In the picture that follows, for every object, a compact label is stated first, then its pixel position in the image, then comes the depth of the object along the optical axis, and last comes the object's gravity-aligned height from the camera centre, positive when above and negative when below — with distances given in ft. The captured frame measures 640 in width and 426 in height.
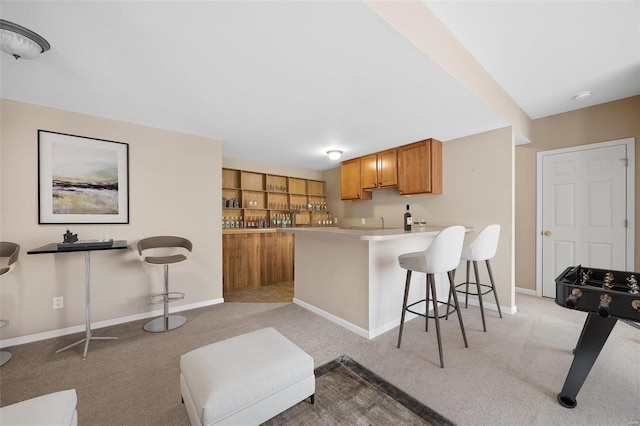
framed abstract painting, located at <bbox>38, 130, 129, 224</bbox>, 8.56 +1.19
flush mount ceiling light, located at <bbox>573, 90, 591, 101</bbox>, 9.63 +4.53
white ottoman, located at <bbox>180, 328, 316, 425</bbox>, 4.07 -2.92
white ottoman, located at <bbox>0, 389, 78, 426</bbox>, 3.15 -2.61
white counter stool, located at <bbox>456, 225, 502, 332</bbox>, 9.06 -1.31
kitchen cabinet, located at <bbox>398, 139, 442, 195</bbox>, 12.19 +2.21
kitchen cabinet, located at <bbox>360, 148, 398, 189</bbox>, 13.91 +2.45
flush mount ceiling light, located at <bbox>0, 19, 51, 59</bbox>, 4.99 +3.54
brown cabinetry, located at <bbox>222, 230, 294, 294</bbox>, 14.26 -2.84
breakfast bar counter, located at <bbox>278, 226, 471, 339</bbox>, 8.62 -2.51
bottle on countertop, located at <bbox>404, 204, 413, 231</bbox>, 10.24 -0.41
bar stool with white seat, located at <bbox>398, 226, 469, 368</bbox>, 7.10 -1.37
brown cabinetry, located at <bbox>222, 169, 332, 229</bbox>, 16.11 +0.82
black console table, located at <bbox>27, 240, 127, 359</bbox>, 7.21 -1.04
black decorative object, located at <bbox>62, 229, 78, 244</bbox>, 7.82 -0.78
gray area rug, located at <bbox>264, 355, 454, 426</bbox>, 4.99 -4.12
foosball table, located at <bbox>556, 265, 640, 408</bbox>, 4.80 -1.98
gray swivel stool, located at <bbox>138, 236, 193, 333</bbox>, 9.21 -1.70
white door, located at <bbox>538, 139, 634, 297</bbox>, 10.25 +0.13
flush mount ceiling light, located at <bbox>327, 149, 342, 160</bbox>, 13.92 +3.26
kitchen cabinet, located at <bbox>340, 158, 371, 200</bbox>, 15.93 +2.01
